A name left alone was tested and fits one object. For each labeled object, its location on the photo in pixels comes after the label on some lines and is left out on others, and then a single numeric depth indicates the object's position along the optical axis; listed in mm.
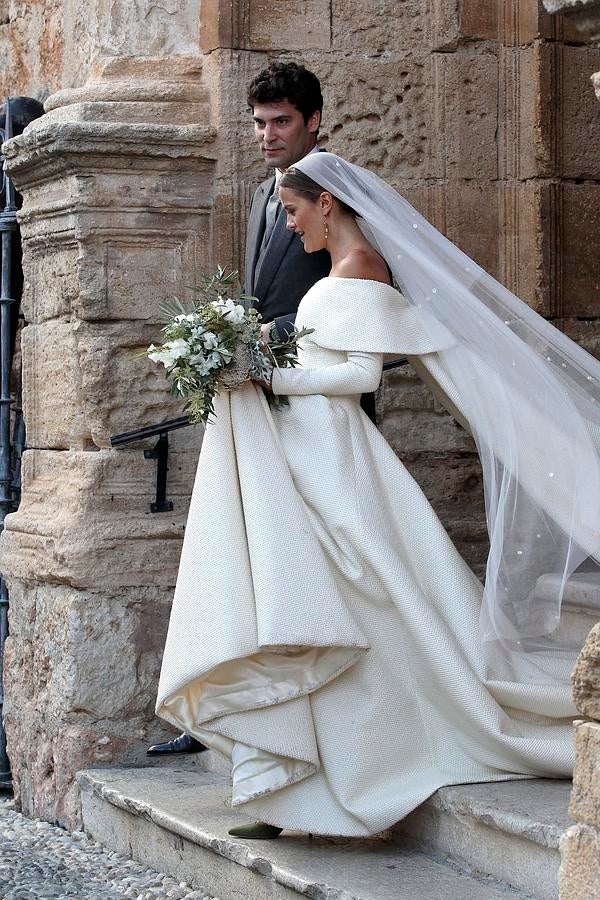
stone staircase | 7684
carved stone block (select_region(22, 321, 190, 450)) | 10789
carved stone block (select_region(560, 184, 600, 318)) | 11617
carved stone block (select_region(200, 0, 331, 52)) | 10805
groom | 9711
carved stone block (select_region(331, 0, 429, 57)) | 11102
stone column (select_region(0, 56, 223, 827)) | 10766
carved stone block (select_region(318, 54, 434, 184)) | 11102
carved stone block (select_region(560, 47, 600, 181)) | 11555
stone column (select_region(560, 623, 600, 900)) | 5793
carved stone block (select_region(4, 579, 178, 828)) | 10789
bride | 8344
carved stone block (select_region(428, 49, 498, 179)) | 11359
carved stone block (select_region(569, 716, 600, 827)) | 5809
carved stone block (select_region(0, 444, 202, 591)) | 10789
